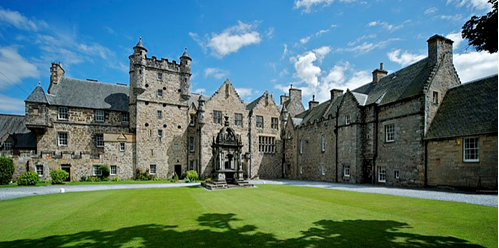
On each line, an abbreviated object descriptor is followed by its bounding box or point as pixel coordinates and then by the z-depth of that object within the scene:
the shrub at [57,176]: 24.70
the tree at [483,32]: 4.13
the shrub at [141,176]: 30.00
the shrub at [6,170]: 24.53
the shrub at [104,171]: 29.22
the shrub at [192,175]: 29.16
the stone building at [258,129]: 18.56
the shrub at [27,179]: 23.22
